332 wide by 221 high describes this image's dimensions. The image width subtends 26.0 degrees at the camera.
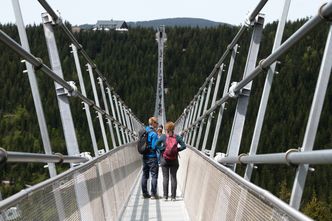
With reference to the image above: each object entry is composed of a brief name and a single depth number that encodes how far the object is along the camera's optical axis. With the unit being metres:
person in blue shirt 9.84
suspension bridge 2.61
